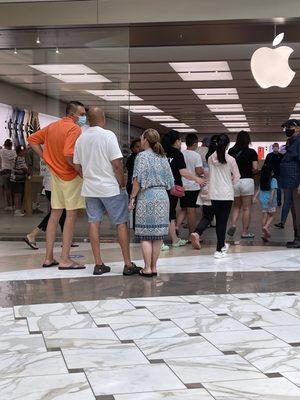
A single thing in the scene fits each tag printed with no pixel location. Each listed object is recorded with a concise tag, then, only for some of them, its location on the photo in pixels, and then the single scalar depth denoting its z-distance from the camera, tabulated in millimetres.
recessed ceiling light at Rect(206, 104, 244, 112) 19247
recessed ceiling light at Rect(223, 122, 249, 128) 26259
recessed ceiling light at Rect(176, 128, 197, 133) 28878
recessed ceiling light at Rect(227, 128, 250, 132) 29408
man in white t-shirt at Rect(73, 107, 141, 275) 5516
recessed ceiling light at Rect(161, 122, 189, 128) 25641
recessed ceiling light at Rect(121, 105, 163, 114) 19391
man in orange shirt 5875
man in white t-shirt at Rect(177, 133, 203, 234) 7922
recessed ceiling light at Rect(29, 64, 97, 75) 8461
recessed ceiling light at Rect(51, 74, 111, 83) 8445
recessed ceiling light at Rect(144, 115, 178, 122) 22198
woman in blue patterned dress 5441
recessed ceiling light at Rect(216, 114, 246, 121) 22672
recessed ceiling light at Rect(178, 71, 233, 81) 12867
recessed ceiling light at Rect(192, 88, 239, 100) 15477
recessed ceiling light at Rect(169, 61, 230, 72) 11750
